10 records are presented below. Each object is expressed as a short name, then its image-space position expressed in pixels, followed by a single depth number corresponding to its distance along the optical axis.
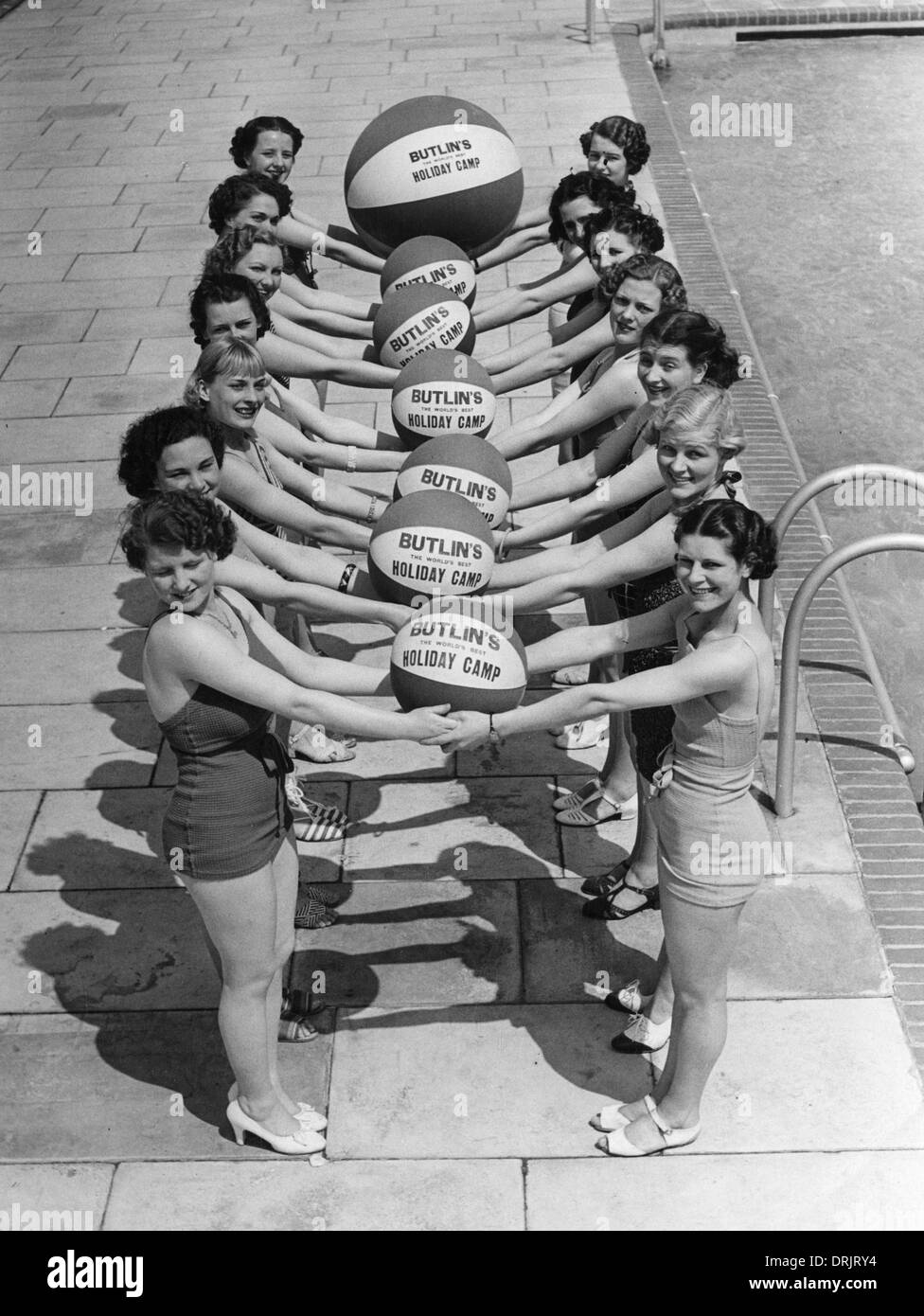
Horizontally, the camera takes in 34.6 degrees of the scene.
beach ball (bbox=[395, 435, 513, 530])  5.89
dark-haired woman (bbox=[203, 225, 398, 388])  6.77
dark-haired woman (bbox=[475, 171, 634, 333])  7.24
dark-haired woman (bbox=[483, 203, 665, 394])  6.33
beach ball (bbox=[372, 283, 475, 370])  6.88
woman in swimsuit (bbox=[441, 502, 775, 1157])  4.36
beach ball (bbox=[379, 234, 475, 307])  7.17
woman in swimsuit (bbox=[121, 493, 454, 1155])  4.29
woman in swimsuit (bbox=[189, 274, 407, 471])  6.09
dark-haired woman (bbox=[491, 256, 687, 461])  5.77
